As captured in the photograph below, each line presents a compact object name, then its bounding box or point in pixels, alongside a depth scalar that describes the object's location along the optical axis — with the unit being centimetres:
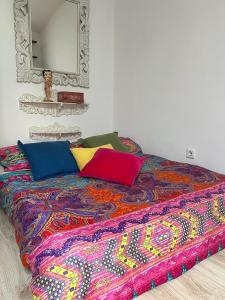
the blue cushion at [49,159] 207
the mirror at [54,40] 246
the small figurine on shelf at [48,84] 254
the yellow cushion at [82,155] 222
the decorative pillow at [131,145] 275
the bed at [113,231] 103
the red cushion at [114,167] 185
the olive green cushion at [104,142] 253
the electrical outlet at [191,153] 234
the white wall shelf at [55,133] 270
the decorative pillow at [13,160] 220
